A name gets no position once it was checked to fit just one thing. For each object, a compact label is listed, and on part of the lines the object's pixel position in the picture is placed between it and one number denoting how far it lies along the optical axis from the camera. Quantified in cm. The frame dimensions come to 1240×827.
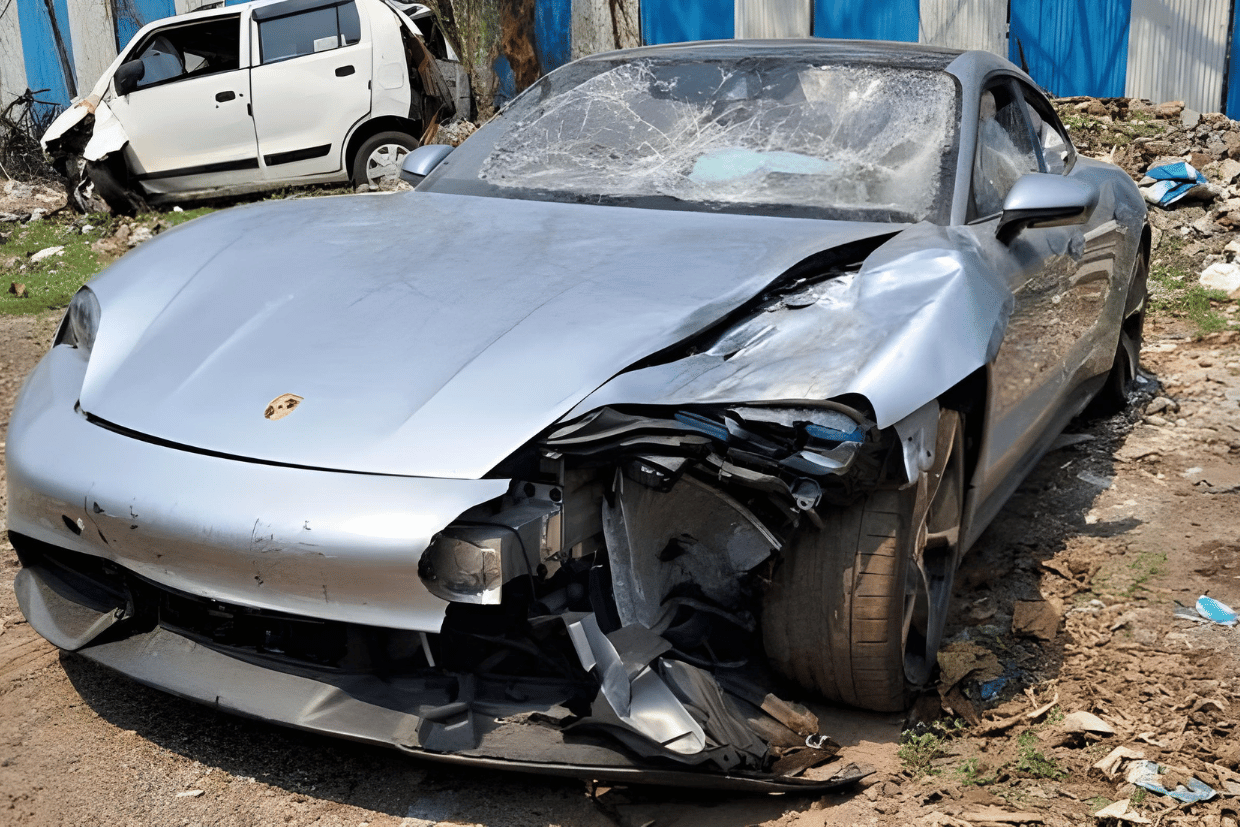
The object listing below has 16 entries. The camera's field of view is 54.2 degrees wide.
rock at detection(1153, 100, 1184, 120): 962
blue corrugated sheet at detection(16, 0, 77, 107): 1413
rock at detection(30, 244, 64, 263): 888
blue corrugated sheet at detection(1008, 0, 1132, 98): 1001
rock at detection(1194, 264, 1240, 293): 698
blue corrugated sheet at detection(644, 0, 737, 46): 1153
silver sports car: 231
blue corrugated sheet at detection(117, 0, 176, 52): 1377
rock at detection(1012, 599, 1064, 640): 326
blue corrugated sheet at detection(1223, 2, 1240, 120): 956
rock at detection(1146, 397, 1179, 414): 516
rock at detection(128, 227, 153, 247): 915
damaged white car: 978
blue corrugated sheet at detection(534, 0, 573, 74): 1197
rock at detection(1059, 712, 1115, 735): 277
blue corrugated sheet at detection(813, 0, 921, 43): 1072
